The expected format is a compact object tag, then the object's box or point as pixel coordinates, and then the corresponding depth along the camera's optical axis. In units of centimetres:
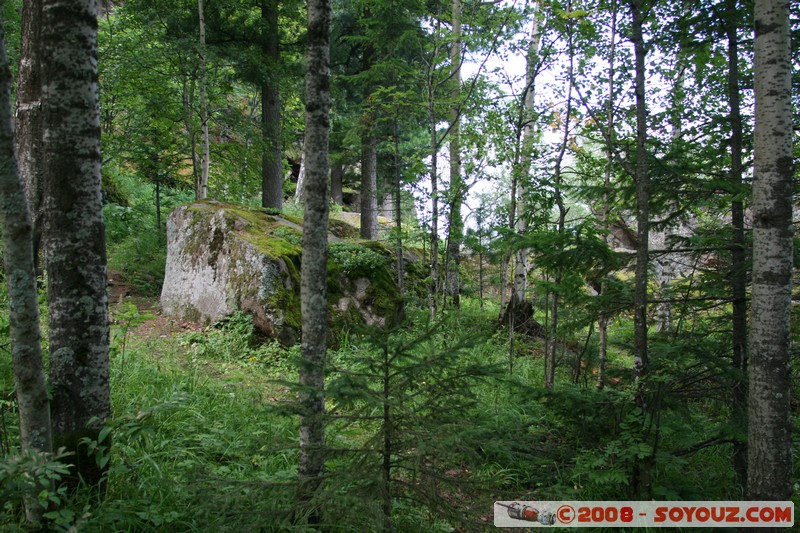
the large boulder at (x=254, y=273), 694
